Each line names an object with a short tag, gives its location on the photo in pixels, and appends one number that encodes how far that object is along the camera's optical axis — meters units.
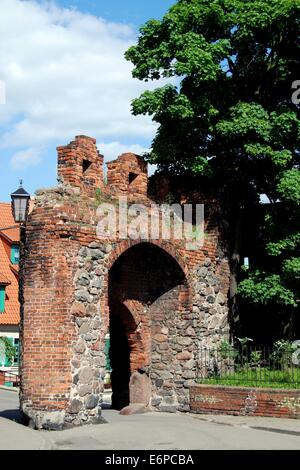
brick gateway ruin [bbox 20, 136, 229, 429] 12.80
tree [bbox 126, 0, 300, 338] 16.75
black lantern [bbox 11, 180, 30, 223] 12.73
